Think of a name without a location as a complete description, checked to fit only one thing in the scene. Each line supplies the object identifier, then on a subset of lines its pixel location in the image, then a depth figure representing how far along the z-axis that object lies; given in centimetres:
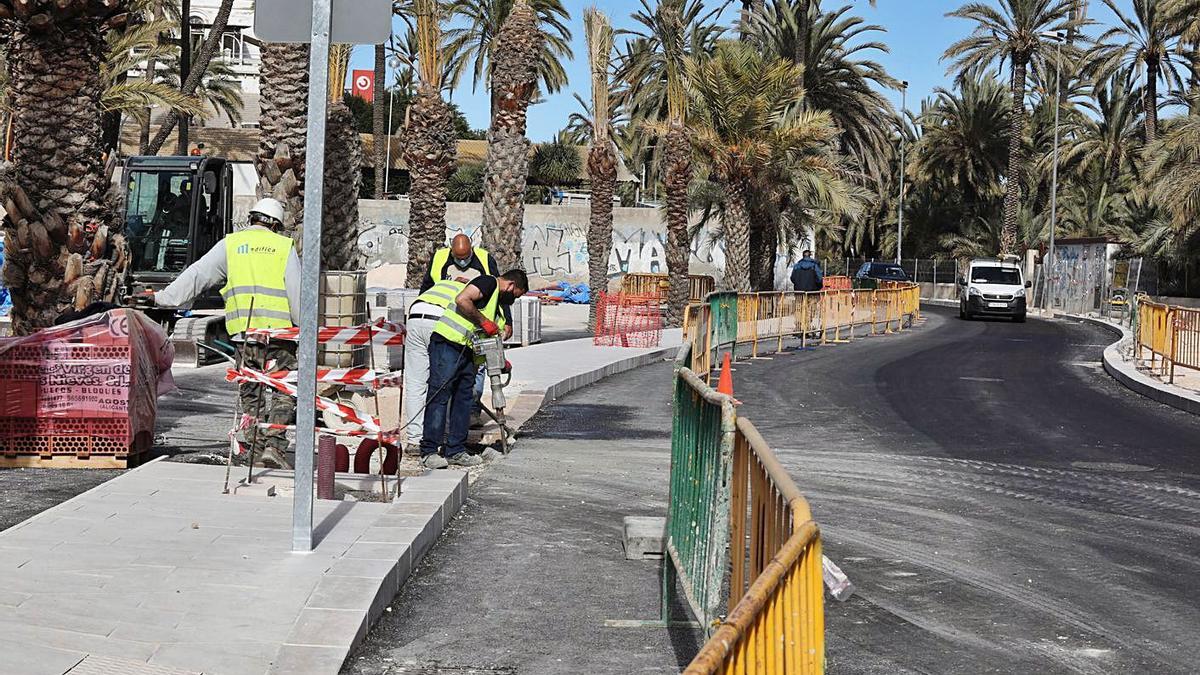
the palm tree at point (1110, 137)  6169
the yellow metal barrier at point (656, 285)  3784
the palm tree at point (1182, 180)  3906
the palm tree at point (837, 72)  4581
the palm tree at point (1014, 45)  5662
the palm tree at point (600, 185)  3388
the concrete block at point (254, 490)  862
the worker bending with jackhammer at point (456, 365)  1109
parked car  6205
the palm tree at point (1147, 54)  5534
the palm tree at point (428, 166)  3169
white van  4572
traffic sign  706
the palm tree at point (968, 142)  6438
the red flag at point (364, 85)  8112
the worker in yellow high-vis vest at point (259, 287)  938
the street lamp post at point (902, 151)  6688
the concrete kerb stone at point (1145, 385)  1853
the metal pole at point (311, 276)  690
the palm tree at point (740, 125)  3431
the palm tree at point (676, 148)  3391
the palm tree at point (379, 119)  5134
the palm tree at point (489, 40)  4138
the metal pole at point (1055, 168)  5362
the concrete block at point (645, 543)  802
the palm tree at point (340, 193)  2133
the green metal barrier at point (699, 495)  517
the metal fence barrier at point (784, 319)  2131
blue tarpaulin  4788
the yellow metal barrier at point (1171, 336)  2084
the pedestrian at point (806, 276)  2997
